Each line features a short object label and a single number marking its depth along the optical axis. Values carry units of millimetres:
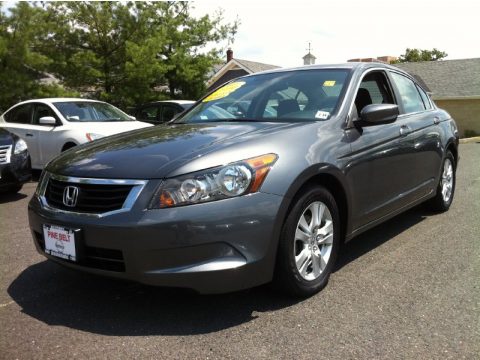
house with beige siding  31719
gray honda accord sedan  2783
